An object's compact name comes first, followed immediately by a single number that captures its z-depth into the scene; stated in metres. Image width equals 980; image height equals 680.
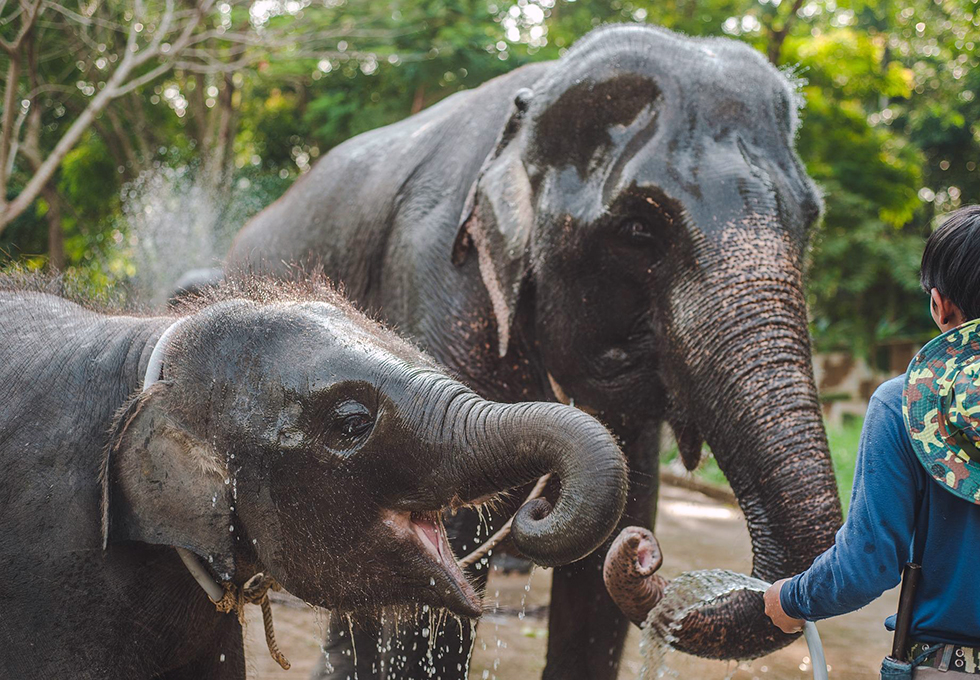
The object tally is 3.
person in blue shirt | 1.83
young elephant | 2.21
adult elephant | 2.90
